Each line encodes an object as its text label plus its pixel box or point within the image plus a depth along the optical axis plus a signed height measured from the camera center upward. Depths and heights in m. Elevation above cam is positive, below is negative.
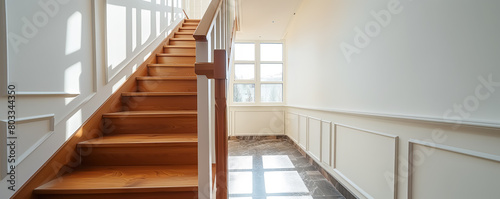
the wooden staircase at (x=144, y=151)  1.17 -0.37
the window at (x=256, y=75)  5.09 +0.49
